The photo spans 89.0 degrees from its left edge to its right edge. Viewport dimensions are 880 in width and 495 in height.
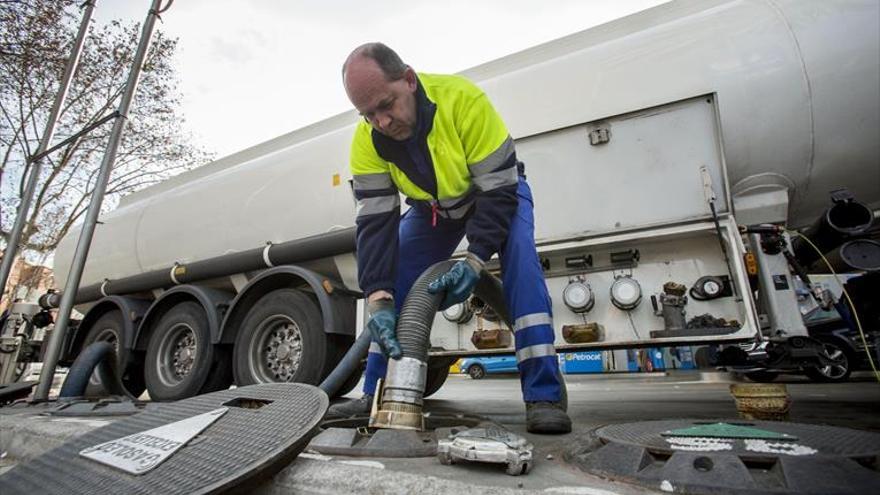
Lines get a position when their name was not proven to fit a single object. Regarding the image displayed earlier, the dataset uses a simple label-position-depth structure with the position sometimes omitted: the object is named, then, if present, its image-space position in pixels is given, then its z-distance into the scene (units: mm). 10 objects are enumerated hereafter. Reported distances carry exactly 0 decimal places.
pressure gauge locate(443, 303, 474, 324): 3119
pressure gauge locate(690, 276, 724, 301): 2492
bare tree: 9742
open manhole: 1393
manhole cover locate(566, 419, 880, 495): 956
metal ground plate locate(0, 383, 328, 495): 1146
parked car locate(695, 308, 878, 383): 5918
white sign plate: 1276
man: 1829
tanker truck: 2541
